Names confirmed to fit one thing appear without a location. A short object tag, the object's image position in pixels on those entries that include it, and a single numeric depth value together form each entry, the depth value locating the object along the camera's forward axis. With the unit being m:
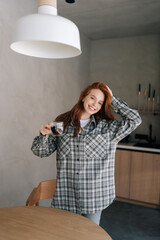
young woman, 1.52
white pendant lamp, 0.87
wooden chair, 1.65
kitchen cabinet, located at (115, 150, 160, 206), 3.26
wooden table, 1.08
